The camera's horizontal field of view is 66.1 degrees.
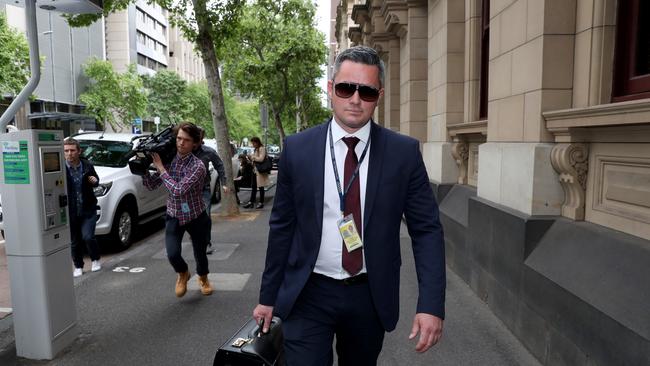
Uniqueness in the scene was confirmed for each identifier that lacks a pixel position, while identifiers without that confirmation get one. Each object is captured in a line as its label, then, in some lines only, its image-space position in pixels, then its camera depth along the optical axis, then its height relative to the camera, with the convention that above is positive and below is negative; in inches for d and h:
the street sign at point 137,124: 1435.8 +48.5
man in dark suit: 87.3 -15.6
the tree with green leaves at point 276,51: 936.9 +174.7
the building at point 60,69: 1457.9 +242.1
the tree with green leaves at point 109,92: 1755.7 +173.8
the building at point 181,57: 3272.6 +573.0
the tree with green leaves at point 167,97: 2247.8 +197.1
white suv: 301.1 -32.9
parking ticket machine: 154.5 -30.8
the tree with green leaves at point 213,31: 440.8 +98.5
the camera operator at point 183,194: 197.2 -21.8
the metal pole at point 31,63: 160.9 +25.4
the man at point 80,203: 254.7 -32.5
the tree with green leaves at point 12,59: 1001.5 +171.0
